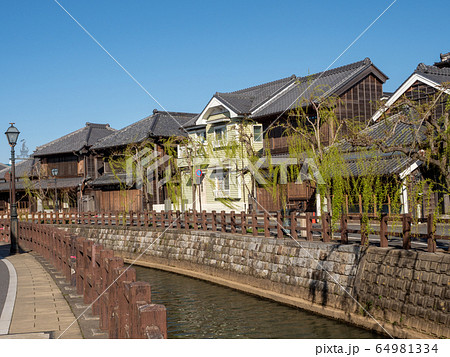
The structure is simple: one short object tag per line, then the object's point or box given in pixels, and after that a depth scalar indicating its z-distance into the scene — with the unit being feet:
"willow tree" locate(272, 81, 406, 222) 55.88
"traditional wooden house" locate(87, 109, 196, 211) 131.64
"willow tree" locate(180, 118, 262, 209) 102.02
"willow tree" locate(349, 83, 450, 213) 38.34
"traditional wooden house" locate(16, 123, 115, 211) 152.97
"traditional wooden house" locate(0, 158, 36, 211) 165.07
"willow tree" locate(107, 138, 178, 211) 130.31
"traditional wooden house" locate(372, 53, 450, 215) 73.72
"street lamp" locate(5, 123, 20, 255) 67.72
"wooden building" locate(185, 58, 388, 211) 98.48
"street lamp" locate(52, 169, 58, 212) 135.51
